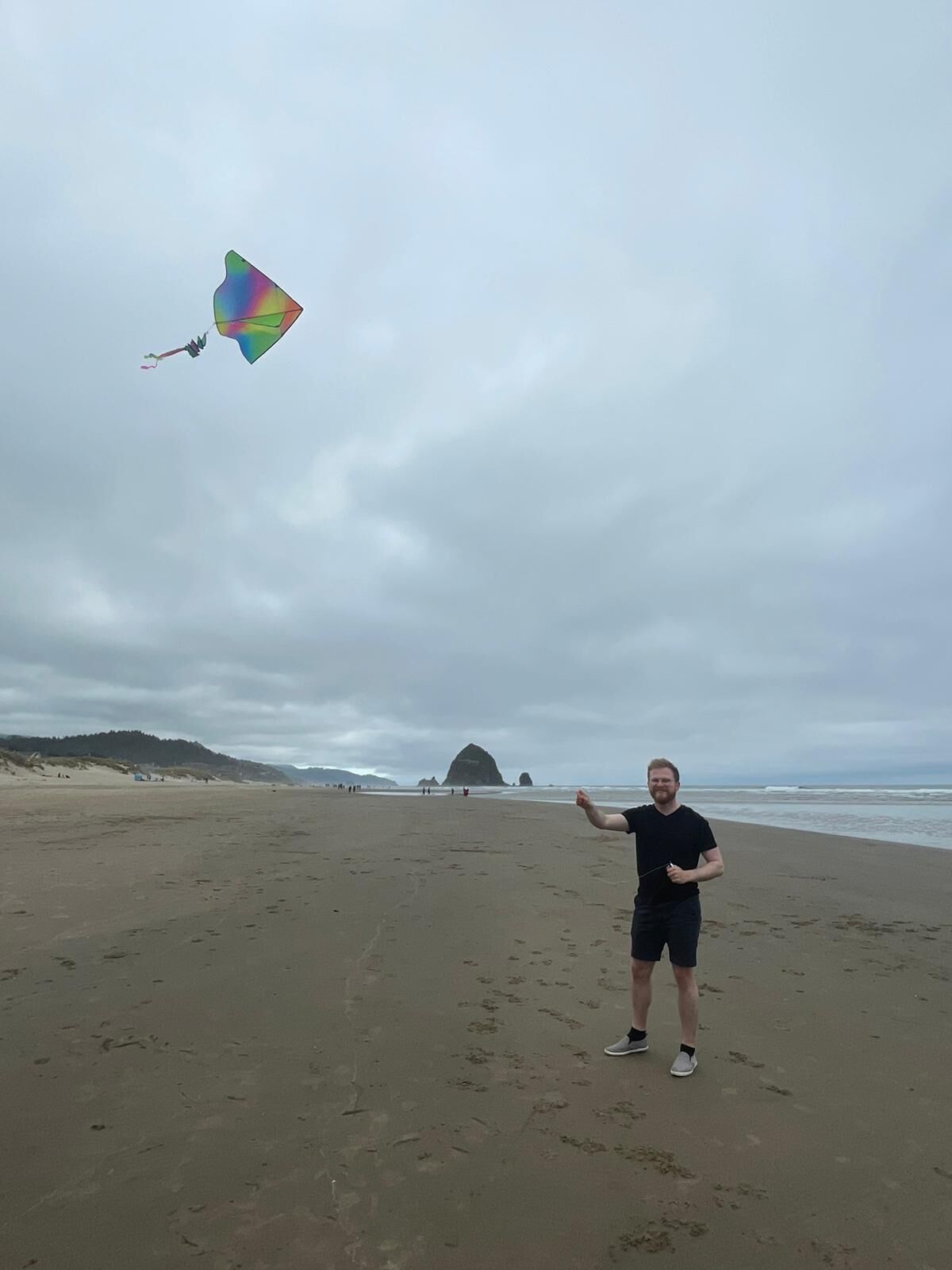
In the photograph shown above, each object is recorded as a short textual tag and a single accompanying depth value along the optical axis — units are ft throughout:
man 15.80
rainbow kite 28.94
